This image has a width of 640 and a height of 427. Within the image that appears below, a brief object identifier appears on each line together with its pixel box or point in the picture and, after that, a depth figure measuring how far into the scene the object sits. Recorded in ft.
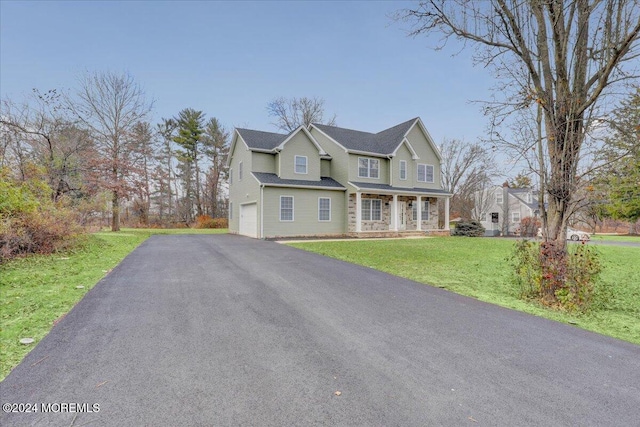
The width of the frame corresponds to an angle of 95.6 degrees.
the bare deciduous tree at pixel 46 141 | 39.43
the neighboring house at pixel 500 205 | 108.88
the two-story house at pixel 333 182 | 57.36
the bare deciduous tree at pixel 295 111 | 106.96
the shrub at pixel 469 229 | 71.82
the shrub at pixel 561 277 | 15.76
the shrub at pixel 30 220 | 25.96
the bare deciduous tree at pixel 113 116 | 64.18
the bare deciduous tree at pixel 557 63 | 16.63
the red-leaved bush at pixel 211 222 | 99.60
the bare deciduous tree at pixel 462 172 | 110.32
